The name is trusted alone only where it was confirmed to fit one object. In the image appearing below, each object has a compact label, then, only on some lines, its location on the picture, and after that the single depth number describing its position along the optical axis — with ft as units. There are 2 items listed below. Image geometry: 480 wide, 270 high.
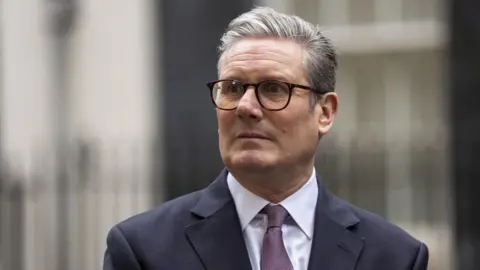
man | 19.43
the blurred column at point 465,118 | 57.88
